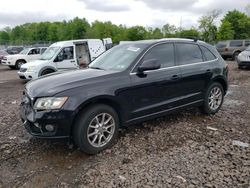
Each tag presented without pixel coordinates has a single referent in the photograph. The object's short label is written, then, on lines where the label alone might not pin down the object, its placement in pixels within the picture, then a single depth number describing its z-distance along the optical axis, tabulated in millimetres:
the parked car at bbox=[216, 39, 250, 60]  15346
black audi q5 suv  2693
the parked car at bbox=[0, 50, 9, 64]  15912
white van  8005
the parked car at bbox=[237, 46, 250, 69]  9836
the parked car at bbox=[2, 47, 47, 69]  13053
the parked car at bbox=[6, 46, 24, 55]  18234
